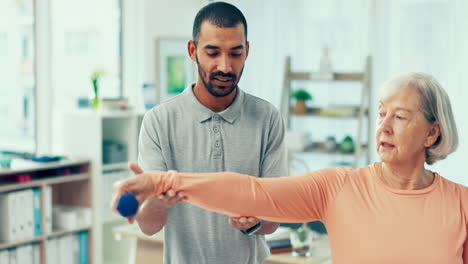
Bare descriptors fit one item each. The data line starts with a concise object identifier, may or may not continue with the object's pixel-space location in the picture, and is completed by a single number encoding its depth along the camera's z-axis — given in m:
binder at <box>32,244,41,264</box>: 4.16
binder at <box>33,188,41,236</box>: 4.12
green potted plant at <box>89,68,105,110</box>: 4.71
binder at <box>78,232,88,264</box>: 4.50
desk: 3.30
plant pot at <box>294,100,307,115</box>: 5.51
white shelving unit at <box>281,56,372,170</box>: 5.17
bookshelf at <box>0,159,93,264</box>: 3.97
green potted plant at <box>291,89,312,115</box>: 5.50
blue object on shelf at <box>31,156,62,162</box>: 4.18
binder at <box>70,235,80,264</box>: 4.44
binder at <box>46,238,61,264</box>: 4.24
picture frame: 5.43
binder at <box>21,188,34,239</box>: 4.04
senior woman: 1.55
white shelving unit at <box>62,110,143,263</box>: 4.51
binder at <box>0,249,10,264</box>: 3.93
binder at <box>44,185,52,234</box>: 4.18
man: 1.83
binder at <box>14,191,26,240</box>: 3.99
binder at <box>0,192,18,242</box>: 3.95
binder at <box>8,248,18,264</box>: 3.99
